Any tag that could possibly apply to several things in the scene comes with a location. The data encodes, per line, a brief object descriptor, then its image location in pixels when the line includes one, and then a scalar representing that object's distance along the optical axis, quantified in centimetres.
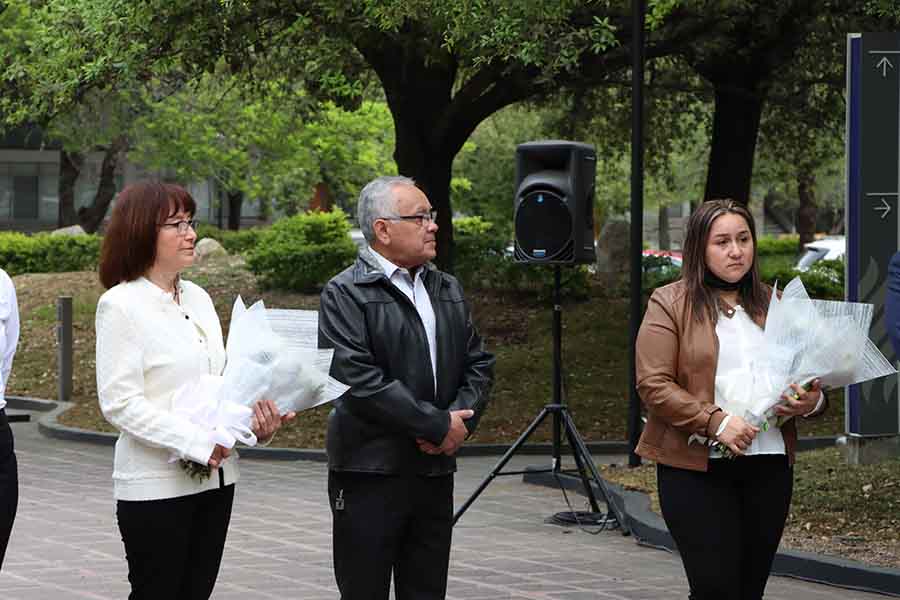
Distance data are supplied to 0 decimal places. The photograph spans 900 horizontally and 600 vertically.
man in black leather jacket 560
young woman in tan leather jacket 560
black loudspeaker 1152
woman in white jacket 517
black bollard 1873
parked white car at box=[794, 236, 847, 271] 3544
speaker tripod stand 1048
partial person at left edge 573
